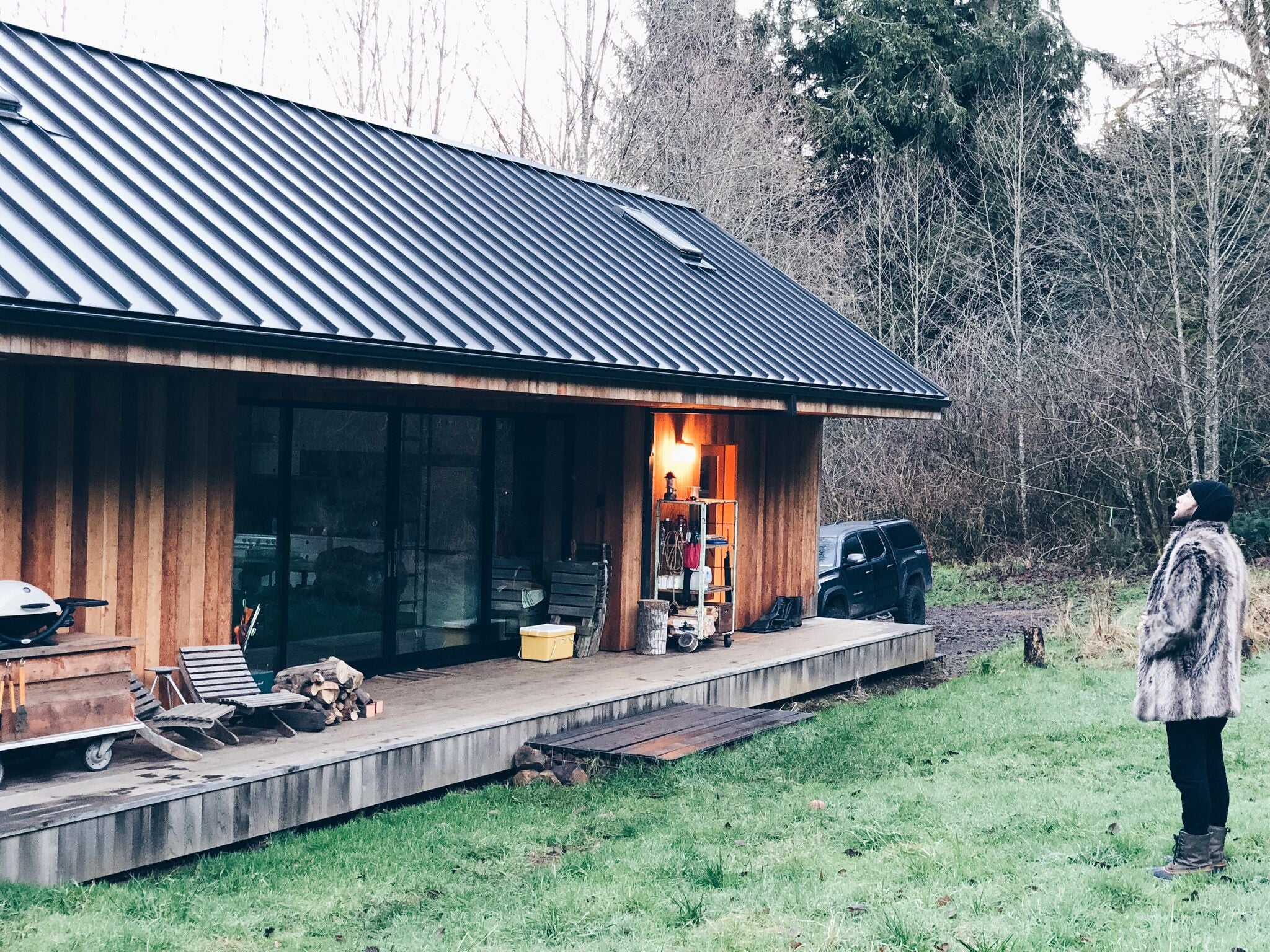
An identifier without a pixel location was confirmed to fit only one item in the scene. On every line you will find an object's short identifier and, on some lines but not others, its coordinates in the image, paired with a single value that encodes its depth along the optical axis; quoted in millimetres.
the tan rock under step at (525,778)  8547
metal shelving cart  12680
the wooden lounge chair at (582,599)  12023
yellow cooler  11562
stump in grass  13719
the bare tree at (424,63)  26422
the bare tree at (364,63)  26141
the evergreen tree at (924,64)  30391
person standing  5730
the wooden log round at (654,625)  12203
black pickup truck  15898
